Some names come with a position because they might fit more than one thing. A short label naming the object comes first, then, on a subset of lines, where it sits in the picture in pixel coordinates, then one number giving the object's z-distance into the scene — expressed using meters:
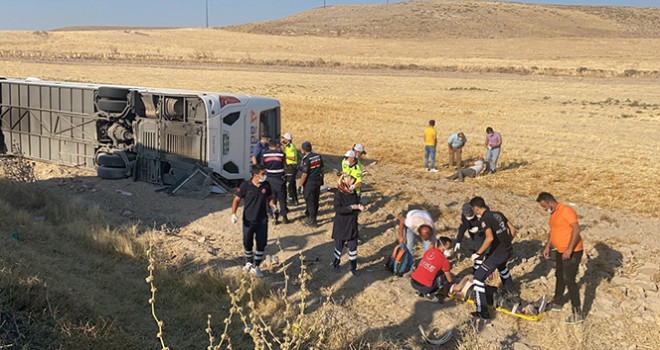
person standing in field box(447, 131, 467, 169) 16.50
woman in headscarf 9.12
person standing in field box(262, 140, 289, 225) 11.14
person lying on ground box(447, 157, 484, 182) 15.54
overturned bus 13.30
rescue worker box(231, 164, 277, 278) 8.88
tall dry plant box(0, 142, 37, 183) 13.02
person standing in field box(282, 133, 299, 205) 12.48
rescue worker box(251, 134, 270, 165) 12.66
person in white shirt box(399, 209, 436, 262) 8.68
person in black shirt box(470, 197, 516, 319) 8.03
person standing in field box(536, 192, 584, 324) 7.95
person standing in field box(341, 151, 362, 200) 10.56
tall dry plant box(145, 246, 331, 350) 6.90
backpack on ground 9.37
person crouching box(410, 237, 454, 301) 8.41
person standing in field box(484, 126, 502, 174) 15.96
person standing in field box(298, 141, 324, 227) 11.31
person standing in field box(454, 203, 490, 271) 8.36
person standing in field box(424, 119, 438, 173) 15.95
